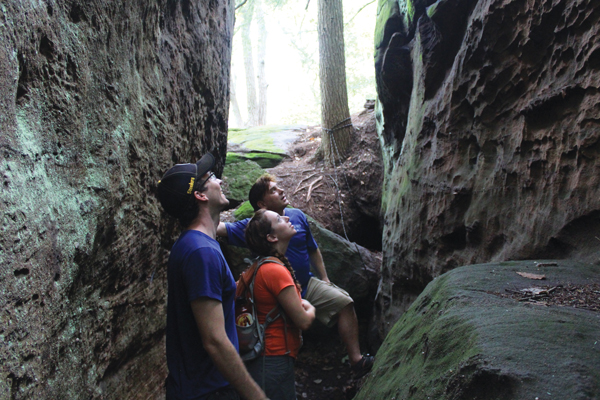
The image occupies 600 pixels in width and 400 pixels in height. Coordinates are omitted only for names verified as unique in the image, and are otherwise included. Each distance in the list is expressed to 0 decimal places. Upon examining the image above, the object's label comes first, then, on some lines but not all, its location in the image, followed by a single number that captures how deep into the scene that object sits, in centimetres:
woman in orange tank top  281
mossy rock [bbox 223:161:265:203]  862
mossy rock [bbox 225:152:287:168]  1169
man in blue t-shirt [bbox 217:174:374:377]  432
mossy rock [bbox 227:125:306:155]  1296
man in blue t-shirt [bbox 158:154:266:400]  221
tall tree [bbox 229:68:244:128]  2770
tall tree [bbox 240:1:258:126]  2458
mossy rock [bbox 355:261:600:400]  144
